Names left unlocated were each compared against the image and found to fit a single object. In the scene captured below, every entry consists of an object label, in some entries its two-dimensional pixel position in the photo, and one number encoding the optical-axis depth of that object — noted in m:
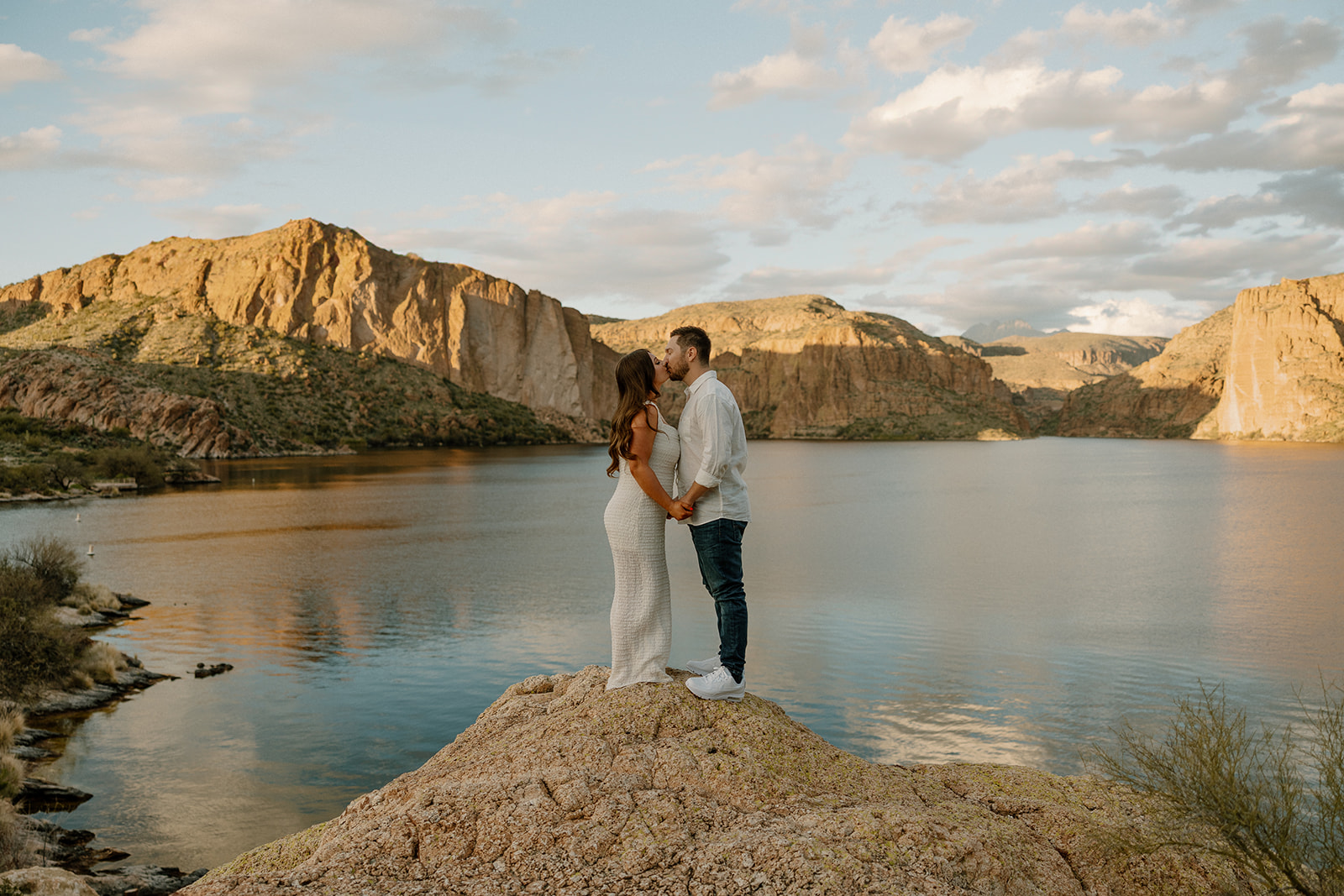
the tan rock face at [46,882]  6.84
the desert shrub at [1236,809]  5.17
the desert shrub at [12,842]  9.41
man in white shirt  5.71
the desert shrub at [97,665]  17.14
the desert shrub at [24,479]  53.94
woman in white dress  5.86
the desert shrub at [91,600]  23.31
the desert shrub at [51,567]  22.77
